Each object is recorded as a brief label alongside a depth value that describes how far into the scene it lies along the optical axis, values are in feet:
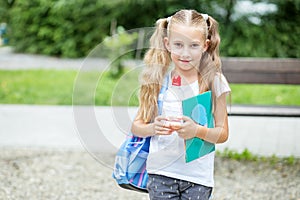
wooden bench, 18.60
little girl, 7.88
